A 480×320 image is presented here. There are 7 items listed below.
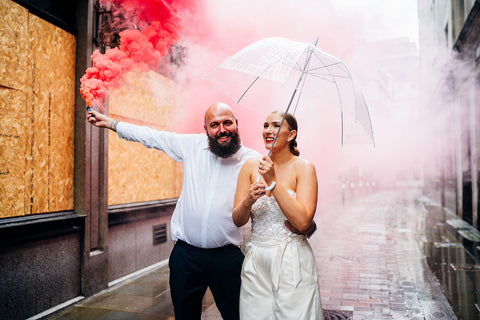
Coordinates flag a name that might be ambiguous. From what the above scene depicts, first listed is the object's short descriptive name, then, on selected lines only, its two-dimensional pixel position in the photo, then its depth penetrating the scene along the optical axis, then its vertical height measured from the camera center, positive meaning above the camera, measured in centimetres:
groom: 282 -45
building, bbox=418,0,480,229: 1111 +235
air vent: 700 -125
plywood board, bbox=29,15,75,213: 467 +63
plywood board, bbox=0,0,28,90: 420 +134
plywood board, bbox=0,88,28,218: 418 +15
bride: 227 -41
